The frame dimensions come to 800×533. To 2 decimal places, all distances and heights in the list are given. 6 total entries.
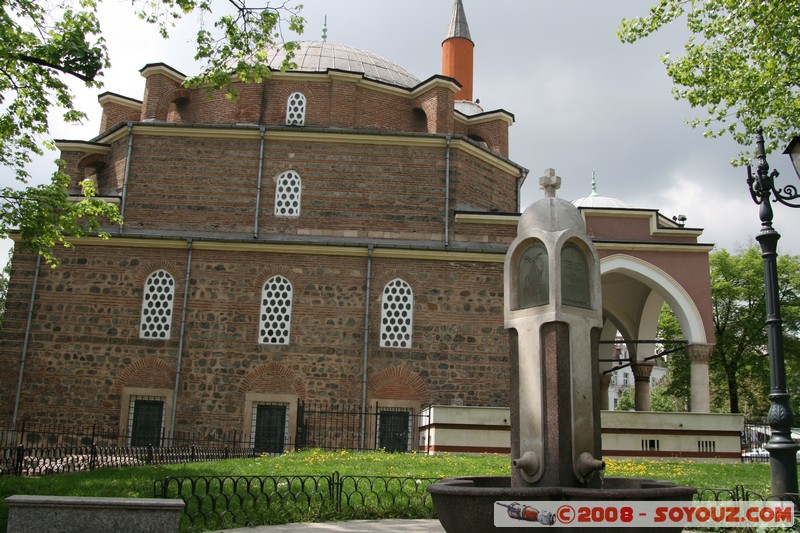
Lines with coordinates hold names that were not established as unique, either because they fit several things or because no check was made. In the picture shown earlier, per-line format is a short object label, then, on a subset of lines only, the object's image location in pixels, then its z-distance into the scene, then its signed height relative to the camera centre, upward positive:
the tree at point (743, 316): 30.45 +4.48
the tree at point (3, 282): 35.17 +5.66
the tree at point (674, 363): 32.50 +2.60
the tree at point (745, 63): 12.47 +6.43
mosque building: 17.43 +3.13
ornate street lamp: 7.26 +0.76
